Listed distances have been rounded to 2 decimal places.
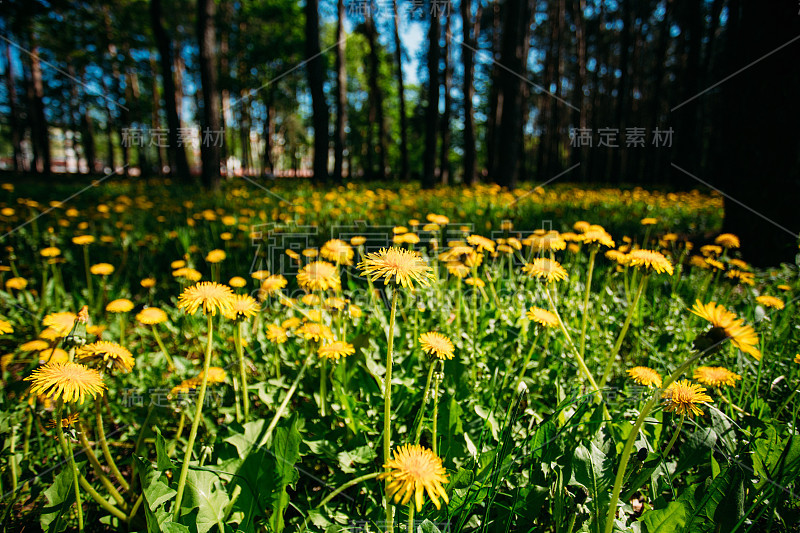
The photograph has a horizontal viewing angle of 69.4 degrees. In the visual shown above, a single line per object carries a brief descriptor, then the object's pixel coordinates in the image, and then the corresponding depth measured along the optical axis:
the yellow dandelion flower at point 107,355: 0.31
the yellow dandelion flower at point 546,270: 0.36
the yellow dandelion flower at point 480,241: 0.45
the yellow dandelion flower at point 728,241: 0.55
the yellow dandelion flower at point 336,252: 0.45
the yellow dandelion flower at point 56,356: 0.36
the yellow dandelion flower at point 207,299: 0.29
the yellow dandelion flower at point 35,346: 0.40
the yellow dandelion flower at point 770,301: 0.43
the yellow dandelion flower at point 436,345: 0.29
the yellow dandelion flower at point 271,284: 0.42
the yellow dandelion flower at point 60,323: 0.38
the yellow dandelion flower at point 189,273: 0.48
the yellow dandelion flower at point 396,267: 0.27
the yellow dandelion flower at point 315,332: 0.37
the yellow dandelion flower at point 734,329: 0.24
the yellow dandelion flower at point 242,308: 0.32
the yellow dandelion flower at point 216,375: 0.37
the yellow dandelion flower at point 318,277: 0.38
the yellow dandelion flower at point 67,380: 0.27
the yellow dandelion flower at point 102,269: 0.50
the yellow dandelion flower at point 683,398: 0.31
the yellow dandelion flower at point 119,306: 0.41
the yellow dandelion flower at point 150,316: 0.38
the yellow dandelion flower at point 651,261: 0.33
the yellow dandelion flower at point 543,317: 0.36
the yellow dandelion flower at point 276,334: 0.39
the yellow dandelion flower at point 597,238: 0.39
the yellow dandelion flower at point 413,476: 0.23
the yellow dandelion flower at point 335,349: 0.35
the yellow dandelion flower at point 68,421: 0.30
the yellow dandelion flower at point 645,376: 0.35
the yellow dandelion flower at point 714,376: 0.34
